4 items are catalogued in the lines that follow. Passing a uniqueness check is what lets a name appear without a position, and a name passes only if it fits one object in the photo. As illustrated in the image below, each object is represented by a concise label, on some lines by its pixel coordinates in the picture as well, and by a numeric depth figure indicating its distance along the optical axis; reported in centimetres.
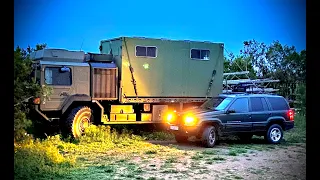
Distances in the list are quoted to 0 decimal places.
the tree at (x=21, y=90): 743
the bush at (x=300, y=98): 1243
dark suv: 1065
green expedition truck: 1161
